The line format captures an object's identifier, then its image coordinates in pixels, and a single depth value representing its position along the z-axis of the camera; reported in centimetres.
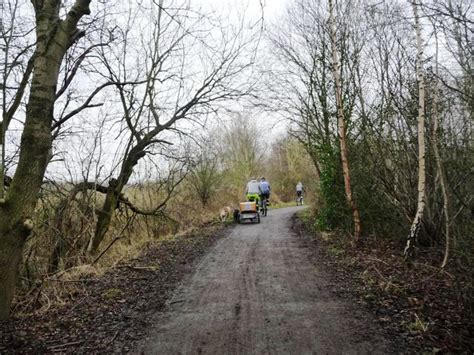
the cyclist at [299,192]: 2762
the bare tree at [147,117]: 1104
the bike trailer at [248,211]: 1417
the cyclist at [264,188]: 1686
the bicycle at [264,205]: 1727
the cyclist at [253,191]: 1547
